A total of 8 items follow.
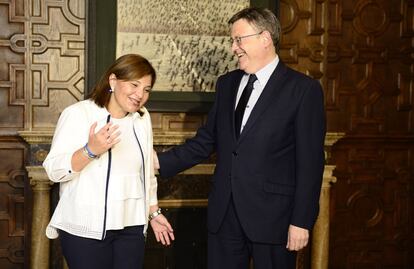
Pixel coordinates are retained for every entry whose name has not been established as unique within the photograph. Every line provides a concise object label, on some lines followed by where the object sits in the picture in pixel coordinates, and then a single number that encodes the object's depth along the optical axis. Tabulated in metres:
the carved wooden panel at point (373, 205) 4.71
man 2.72
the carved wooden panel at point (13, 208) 4.10
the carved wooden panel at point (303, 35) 4.48
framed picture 4.11
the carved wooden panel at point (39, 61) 4.03
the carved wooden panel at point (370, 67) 4.62
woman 2.40
